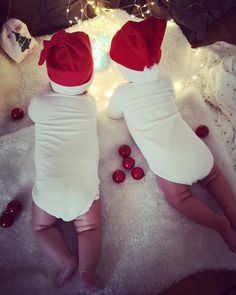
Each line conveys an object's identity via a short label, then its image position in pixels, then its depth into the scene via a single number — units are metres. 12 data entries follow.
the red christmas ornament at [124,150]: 1.26
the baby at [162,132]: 1.11
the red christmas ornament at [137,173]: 1.23
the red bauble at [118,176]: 1.23
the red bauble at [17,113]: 1.28
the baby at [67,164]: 1.03
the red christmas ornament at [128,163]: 1.24
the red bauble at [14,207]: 1.15
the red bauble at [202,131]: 1.32
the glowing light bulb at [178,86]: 1.43
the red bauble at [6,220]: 1.13
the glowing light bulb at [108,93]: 1.38
